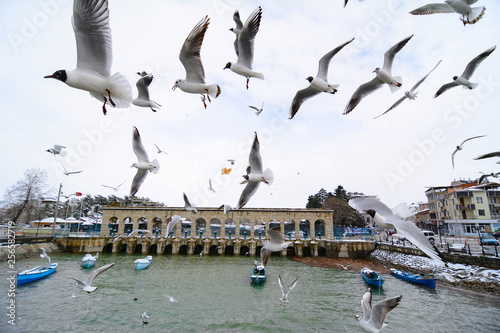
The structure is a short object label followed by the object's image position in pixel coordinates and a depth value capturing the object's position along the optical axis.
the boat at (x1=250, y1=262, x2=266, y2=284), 15.09
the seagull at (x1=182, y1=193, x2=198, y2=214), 7.30
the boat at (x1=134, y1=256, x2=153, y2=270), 18.58
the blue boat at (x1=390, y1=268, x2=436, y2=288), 14.05
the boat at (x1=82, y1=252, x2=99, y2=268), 18.56
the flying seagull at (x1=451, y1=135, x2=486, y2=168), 6.50
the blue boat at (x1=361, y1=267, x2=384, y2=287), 14.55
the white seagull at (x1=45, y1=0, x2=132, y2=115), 2.91
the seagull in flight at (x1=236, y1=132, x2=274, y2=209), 5.40
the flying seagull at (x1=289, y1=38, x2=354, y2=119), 4.59
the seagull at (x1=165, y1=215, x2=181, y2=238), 7.28
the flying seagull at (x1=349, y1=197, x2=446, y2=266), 2.75
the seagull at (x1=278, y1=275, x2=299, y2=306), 11.39
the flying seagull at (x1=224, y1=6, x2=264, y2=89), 4.42
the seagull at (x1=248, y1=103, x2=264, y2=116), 6.40
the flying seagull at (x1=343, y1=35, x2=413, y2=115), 4.82
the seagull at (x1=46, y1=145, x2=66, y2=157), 7.86
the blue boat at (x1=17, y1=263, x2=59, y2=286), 13.35
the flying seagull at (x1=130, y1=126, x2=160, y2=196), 5.27
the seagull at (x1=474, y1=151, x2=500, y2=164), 5.64
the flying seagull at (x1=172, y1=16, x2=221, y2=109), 4.20
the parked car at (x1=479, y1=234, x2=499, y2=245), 21.41
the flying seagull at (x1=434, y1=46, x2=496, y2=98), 5.04
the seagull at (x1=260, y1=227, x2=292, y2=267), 6.79
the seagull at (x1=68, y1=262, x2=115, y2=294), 6.84
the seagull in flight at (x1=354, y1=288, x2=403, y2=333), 5.64
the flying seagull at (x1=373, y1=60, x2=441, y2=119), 4.58
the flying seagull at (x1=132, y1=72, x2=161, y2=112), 4.71
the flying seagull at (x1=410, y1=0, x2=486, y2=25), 4.20
